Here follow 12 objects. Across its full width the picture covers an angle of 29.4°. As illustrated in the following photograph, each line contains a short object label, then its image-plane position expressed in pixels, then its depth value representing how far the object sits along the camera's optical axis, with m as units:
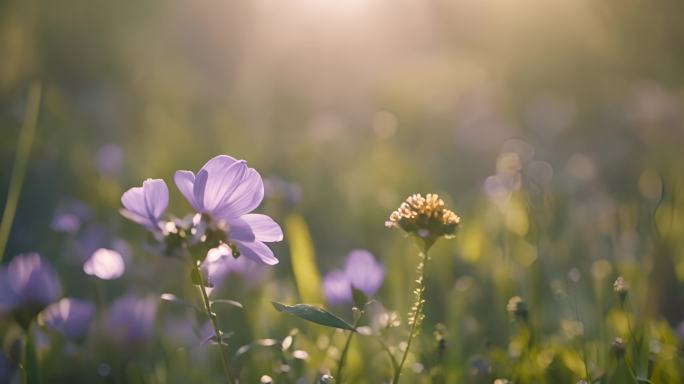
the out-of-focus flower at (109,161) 0.87
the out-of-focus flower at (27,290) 0.43
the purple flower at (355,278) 0.48
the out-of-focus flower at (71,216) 0.57
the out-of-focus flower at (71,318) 0.49
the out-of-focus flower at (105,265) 0.44
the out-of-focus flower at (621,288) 0.40
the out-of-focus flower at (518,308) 0.43
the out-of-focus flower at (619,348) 0.40
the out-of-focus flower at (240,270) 0.55
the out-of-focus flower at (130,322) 0.50
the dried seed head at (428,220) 0.38
